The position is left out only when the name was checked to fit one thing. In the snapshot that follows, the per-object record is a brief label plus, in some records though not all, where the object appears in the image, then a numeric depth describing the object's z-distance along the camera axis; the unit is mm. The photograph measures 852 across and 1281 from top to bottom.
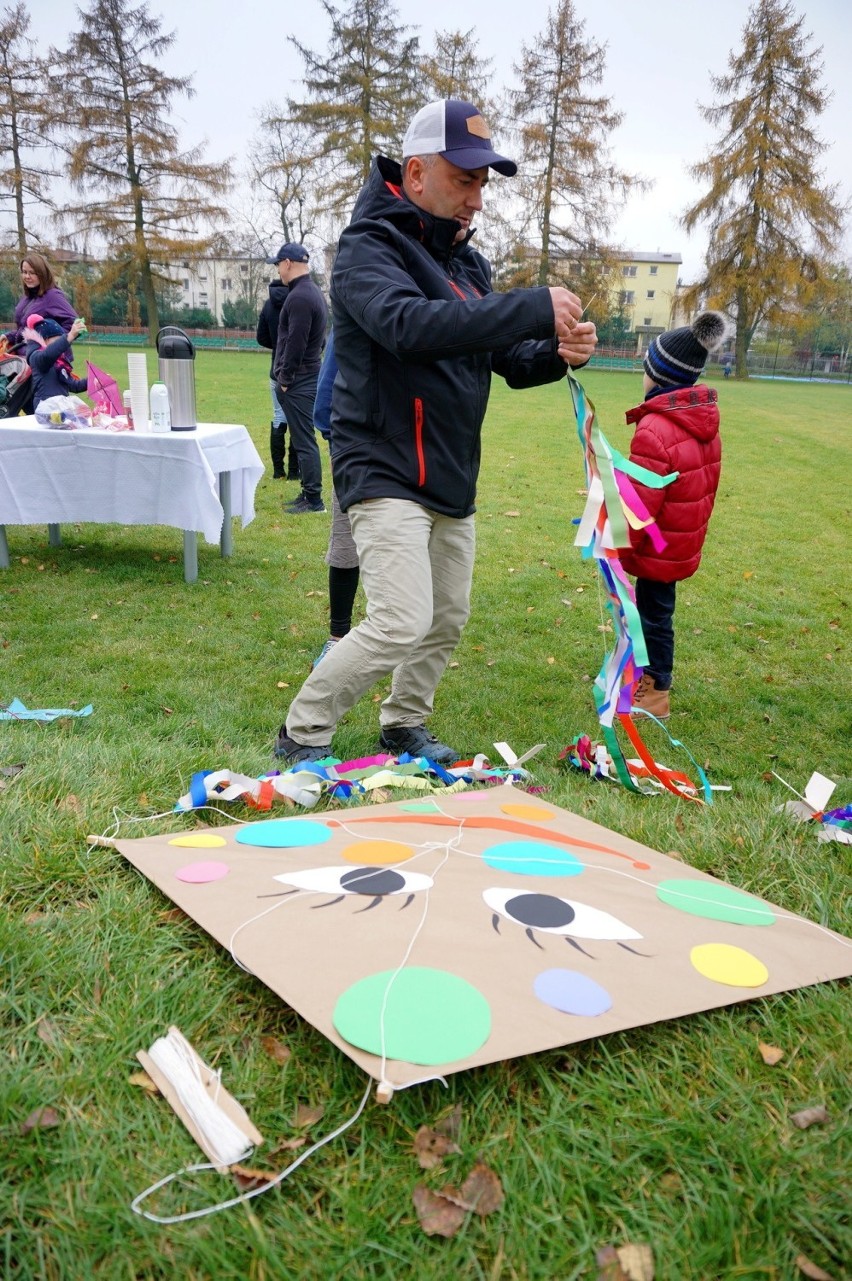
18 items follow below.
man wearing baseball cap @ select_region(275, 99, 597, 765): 2455
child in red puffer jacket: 3824
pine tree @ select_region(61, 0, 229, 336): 35562
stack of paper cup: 5652
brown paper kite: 1485
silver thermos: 5625
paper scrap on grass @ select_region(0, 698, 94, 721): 3564
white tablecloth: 5371
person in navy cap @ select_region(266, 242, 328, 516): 7422
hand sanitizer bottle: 5500
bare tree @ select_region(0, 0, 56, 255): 33688
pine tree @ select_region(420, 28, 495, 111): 37156
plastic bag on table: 5633
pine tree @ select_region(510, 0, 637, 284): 37969
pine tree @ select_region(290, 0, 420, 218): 36438
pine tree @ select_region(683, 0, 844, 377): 36719
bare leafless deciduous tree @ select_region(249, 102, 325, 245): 37156
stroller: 6938
